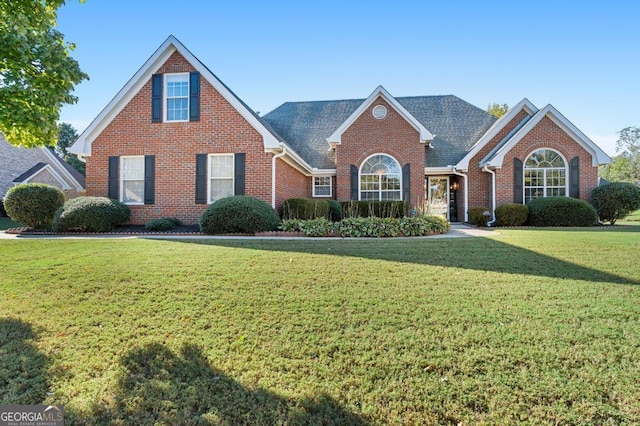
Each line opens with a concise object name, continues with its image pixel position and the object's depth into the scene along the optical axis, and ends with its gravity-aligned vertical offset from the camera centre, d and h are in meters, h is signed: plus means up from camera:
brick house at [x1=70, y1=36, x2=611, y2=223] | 12.74 +2.97
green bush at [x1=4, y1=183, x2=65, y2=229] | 12.01 +0.61
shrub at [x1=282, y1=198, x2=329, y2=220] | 12.34 +0.45
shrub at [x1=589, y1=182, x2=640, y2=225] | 14.09 +0.91
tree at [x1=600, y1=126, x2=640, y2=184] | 46.03 +9.27
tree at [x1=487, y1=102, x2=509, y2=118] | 33.38 +11.84
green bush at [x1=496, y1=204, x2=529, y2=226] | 14.01 +0.31
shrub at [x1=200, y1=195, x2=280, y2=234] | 10.45 +0.10
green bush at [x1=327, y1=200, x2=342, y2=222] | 15.20 +0.42
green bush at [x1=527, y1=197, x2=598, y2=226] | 13.41 +0.34
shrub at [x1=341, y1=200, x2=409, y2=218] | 14.19 +0.56
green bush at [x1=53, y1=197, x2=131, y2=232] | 11.07 +0.20
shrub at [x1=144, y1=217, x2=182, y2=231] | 11.73 -0.14
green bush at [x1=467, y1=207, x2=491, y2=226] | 14.50 +0.23
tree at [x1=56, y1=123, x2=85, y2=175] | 48.34 +12.31
